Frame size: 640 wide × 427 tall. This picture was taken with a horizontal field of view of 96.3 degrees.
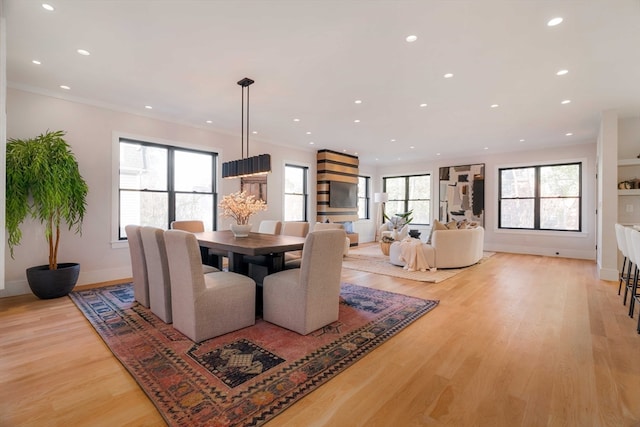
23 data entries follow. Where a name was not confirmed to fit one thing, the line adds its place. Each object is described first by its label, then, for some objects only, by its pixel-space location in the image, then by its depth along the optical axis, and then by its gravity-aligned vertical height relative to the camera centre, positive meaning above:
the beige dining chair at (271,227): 4.83 -0.27
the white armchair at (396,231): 7.14 -0.53
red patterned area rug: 1.71 -1.15
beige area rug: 4.93 -1.09
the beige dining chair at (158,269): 2.86 -0.60
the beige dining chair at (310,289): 2.56 -0.74
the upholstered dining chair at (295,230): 4.45 -0.31
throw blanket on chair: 5.38 -0.85
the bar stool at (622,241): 3.45 -0.34
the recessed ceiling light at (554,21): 2.41 +1.63
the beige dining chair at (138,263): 3.27 -0.63
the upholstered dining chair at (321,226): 5.65 -0.30
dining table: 2.73 -0.35
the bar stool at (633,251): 2.82 -0.39
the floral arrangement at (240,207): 3.65 +0.05
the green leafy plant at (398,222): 7.54 -0.27
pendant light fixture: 3.59 +0.61
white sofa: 5.38 -0.70
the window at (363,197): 10.17 +0.52
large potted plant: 3.46 +0.19
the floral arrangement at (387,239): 6.61 -0.63
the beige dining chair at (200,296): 2.43 -0.77
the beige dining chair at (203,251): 4.03 -0.56
